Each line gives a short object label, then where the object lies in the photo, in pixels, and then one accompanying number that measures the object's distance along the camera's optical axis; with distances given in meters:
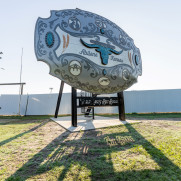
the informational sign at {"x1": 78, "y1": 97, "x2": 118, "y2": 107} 5.99
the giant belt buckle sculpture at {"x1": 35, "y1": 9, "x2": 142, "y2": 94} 4.65
